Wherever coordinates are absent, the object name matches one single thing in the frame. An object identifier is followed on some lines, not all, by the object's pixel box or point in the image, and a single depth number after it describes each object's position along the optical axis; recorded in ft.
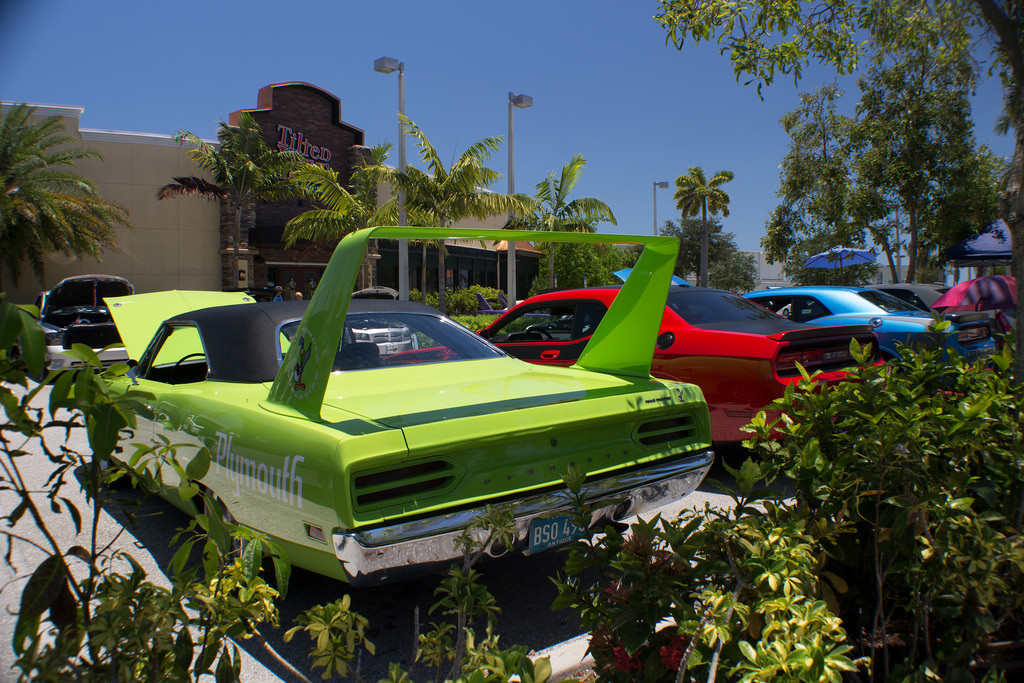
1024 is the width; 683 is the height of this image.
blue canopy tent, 53.42
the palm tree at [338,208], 66.39
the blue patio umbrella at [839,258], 53.21
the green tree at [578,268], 104.73
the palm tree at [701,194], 151.53
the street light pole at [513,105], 69.15
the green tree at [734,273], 164.35
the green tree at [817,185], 57.93
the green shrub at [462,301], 86.22
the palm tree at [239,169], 77.92
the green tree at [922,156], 50.49
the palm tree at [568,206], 76.28
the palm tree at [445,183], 59.77
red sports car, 15.78
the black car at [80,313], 32.65
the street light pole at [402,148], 56.70
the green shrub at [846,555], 5.06
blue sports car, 21.45
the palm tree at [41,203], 66.33
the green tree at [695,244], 163.02
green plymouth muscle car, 7.98
